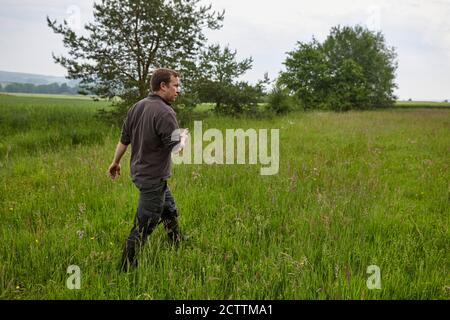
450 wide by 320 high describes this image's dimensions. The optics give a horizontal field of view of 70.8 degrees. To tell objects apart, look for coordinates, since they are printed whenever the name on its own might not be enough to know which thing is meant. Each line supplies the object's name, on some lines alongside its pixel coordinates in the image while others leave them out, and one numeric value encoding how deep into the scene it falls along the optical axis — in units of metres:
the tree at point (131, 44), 11.37
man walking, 2.91
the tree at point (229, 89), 16.10
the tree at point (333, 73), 33.09
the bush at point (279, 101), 19.66
